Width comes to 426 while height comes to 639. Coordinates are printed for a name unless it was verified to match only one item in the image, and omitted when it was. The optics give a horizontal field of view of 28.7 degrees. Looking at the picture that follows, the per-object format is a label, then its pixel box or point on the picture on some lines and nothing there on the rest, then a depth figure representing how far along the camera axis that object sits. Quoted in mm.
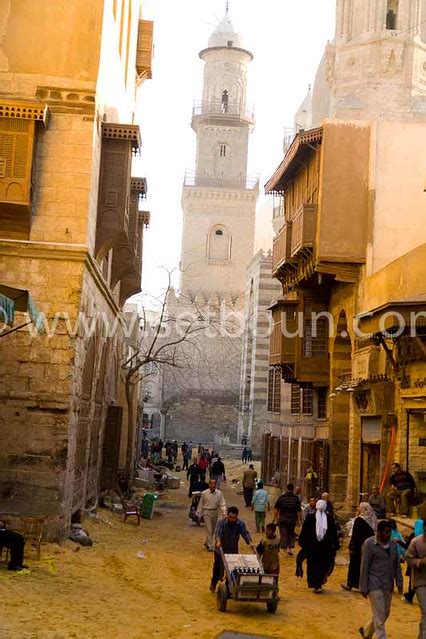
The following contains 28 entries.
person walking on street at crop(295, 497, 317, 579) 12320
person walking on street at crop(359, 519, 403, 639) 8117
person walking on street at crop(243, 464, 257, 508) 23344
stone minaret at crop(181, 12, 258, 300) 64312
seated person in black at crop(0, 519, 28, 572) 10602
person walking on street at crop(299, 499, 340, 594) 11664
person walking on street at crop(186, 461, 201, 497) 23578
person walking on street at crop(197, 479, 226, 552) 14445
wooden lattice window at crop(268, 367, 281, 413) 29328
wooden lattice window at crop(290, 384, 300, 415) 26094
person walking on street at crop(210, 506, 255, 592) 10773
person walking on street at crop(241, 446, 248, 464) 43750
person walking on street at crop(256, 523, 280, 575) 11117
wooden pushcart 9719
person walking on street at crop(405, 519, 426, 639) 7809
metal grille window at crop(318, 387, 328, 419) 23984
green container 19641
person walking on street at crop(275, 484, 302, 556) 14920
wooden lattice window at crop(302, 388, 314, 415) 24578
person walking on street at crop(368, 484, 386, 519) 14280
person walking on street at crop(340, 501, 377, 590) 11367
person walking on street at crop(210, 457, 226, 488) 26688
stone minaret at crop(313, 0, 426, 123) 36188
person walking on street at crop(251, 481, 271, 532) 17344
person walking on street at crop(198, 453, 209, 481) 24800
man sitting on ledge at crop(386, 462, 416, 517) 15594
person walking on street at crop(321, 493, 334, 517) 12929
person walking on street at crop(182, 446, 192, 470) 37750
